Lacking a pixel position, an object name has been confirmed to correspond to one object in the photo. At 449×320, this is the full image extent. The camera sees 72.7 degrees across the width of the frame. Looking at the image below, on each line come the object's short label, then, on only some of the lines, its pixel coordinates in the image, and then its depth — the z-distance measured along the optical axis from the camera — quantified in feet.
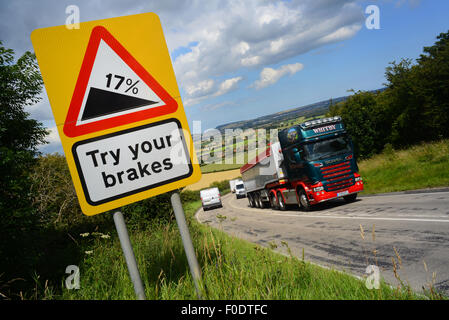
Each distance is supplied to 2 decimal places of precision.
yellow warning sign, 7.34
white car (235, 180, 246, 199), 151.45
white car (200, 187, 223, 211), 117.29
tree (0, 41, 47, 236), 16.63
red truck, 46.65
